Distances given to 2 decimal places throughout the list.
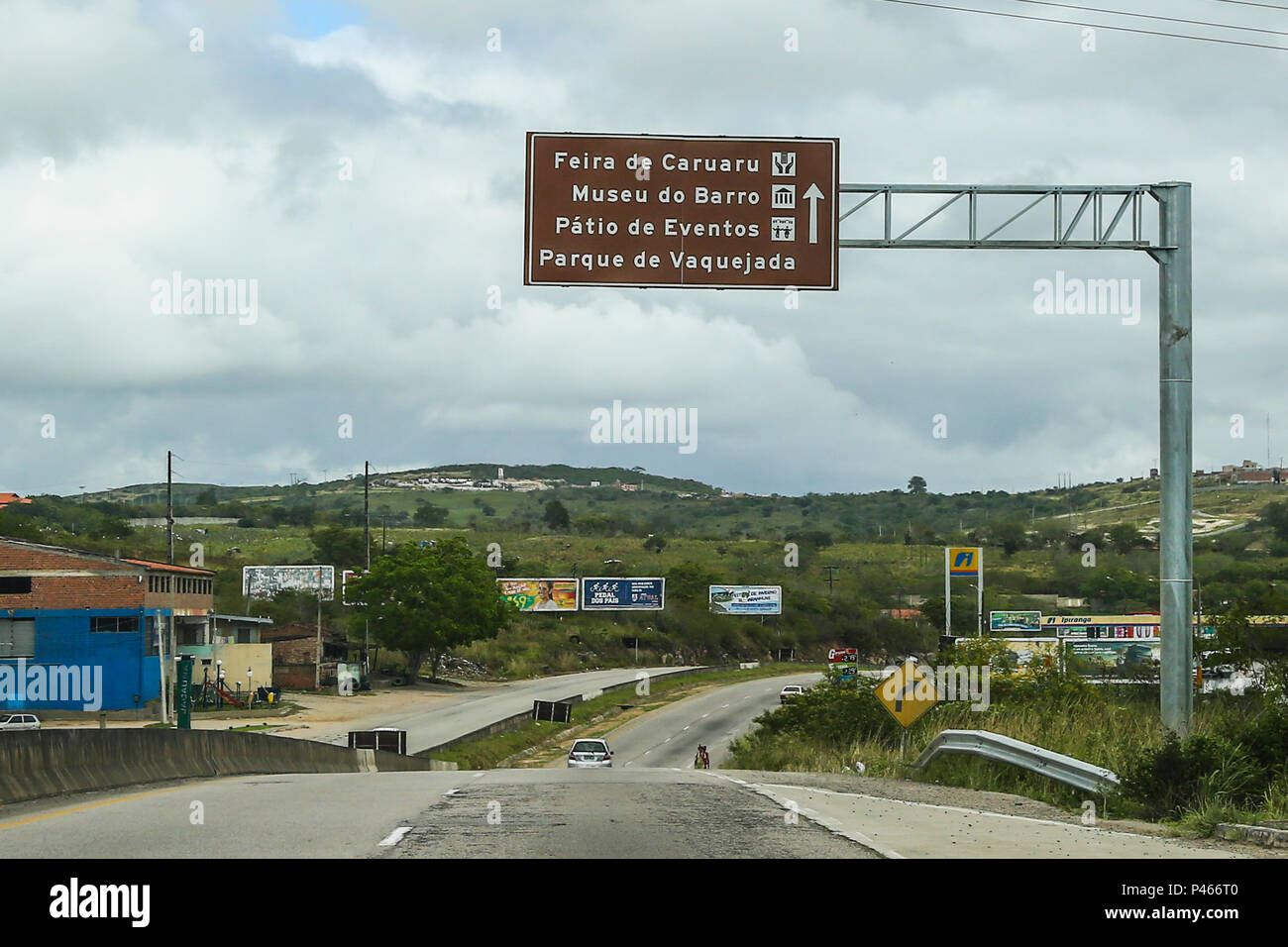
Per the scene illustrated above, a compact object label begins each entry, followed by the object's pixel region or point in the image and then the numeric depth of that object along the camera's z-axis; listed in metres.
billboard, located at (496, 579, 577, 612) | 117.50
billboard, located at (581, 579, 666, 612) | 115.44
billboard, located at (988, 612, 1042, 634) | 84.81
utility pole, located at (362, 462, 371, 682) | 94.74
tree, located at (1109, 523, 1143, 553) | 95.75
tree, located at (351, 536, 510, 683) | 95.19
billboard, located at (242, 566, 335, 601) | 108.75
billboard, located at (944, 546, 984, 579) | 64.62
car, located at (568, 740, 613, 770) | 46.50
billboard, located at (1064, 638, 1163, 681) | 31.42
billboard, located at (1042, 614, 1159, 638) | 90.06
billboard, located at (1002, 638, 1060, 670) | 34.84
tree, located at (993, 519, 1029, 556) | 111.62
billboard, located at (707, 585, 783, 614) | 124.25
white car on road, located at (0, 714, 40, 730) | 51.47
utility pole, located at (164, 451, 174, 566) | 77.28
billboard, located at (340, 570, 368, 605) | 96.94
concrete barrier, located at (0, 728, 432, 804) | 17.34
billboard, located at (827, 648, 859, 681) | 47.84
